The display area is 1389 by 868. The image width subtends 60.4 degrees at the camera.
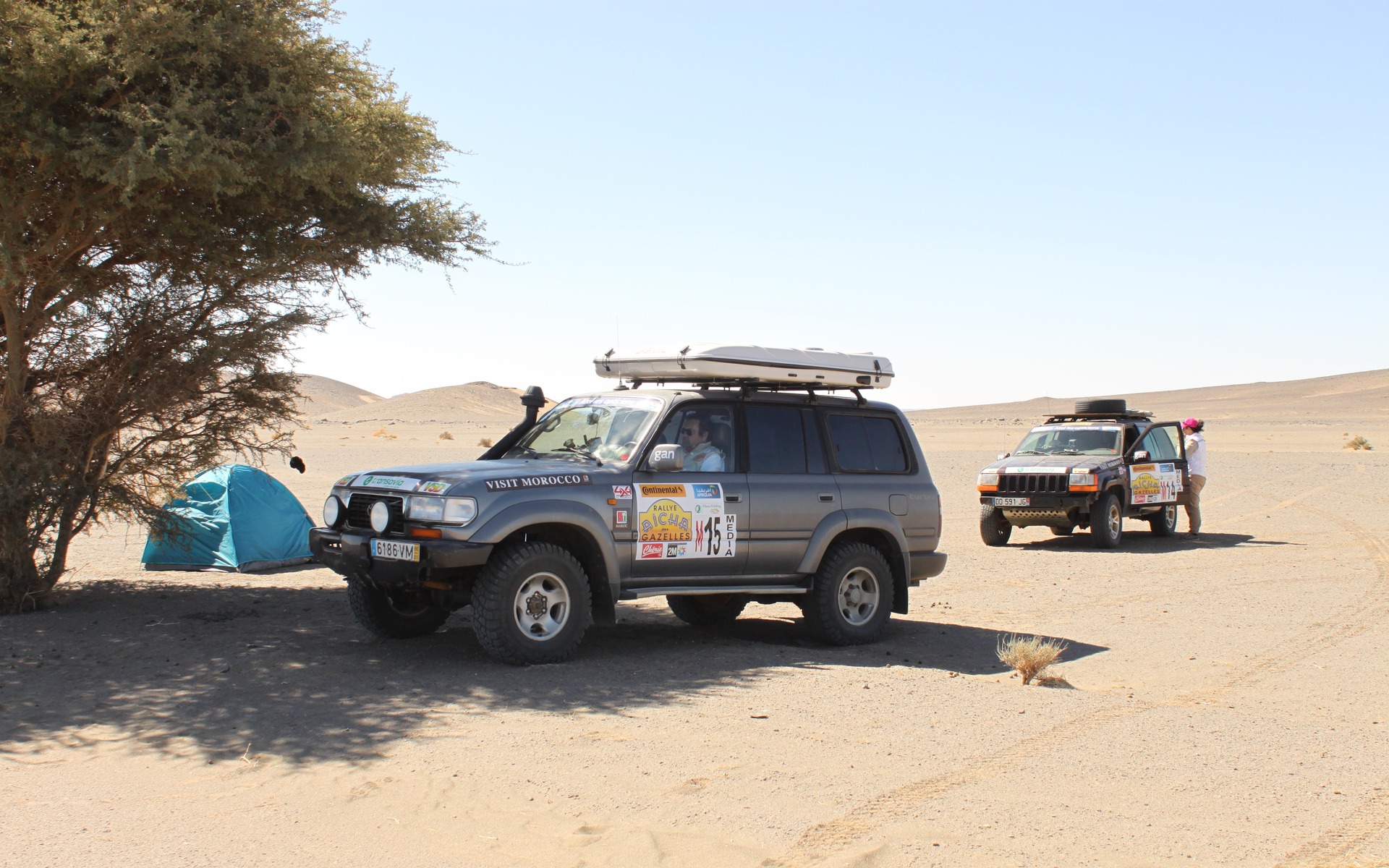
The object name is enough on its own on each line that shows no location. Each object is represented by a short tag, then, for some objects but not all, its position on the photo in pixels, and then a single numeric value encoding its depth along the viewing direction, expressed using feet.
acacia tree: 29.66
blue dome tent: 44.14
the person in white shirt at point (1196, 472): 64.95
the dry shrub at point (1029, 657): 27.07
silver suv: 26.40
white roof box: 30.40
